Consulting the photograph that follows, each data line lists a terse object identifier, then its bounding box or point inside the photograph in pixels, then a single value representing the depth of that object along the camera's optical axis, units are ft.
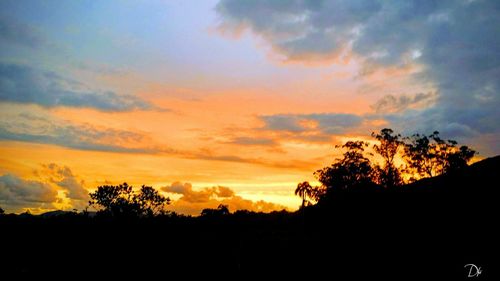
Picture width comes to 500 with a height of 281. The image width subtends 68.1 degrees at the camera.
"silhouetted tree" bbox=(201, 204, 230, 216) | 196.13
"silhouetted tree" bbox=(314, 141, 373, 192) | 191.62
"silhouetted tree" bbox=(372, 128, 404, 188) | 198.39
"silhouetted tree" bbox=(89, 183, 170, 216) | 227.81
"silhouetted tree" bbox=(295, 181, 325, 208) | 193.36
